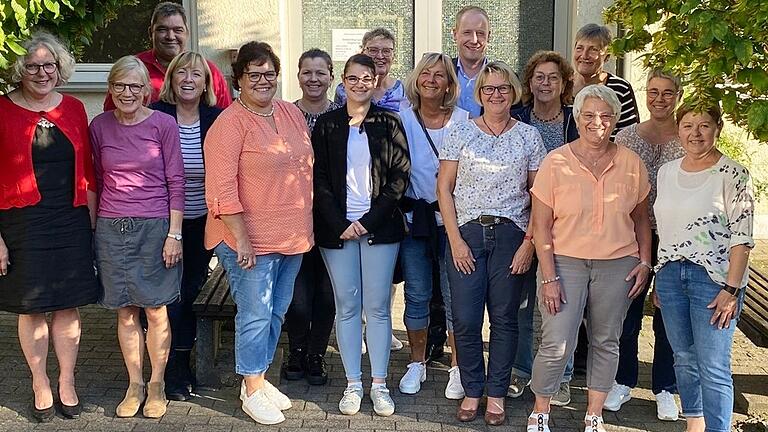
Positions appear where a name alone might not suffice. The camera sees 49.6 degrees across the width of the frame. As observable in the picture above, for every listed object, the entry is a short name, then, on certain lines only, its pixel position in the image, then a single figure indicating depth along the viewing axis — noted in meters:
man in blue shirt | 5.00
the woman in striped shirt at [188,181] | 4.52
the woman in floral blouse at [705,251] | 3.70
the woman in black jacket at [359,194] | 4.34
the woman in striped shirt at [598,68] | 4.83
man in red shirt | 5.02
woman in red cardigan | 4.08
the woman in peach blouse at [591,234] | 3.91
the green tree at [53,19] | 3.79
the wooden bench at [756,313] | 4.29
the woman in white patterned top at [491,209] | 4.16
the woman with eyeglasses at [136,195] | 4.22
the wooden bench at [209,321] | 4.69
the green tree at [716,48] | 3.21
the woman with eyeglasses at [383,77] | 4.85
